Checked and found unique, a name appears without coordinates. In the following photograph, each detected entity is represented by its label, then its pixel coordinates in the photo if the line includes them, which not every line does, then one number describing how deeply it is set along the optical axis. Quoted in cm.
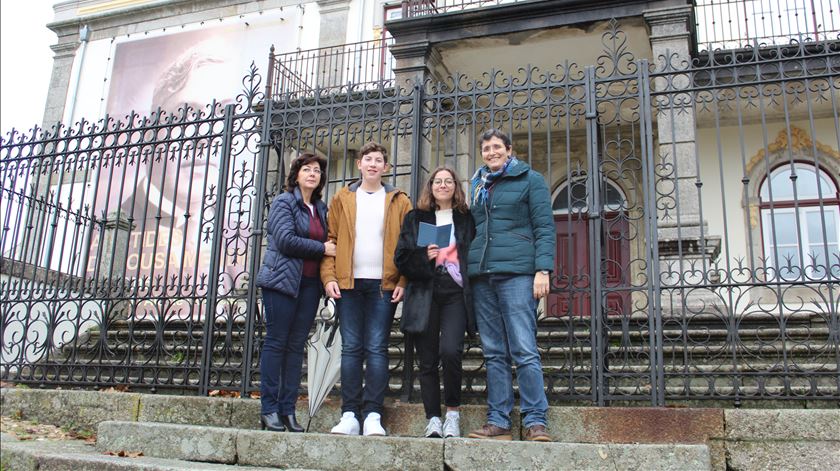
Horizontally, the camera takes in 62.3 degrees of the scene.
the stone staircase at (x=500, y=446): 366
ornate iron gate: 486
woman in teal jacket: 424
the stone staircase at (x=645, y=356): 476
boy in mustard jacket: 446
